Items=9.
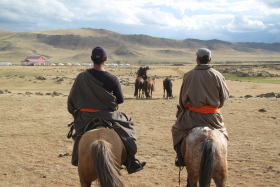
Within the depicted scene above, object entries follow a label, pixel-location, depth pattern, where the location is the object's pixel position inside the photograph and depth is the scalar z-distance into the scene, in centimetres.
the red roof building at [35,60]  8676
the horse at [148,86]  1942
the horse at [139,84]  1931
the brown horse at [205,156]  384
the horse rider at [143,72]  1988
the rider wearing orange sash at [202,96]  459
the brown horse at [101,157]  341
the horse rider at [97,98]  438
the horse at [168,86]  1894
